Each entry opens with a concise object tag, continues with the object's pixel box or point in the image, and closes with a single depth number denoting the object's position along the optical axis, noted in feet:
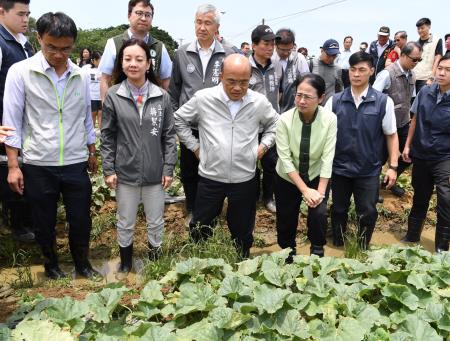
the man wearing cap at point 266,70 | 15.93
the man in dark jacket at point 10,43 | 13.09
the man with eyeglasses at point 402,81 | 18.15
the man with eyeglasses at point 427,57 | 26.63
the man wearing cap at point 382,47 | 30.83
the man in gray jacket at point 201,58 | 14.52
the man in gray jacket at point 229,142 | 12.41
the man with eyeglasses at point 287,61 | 17.42
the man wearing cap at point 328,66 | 20.88
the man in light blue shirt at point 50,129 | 11.50
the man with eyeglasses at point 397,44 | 28.76
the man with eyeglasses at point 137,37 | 14.43
